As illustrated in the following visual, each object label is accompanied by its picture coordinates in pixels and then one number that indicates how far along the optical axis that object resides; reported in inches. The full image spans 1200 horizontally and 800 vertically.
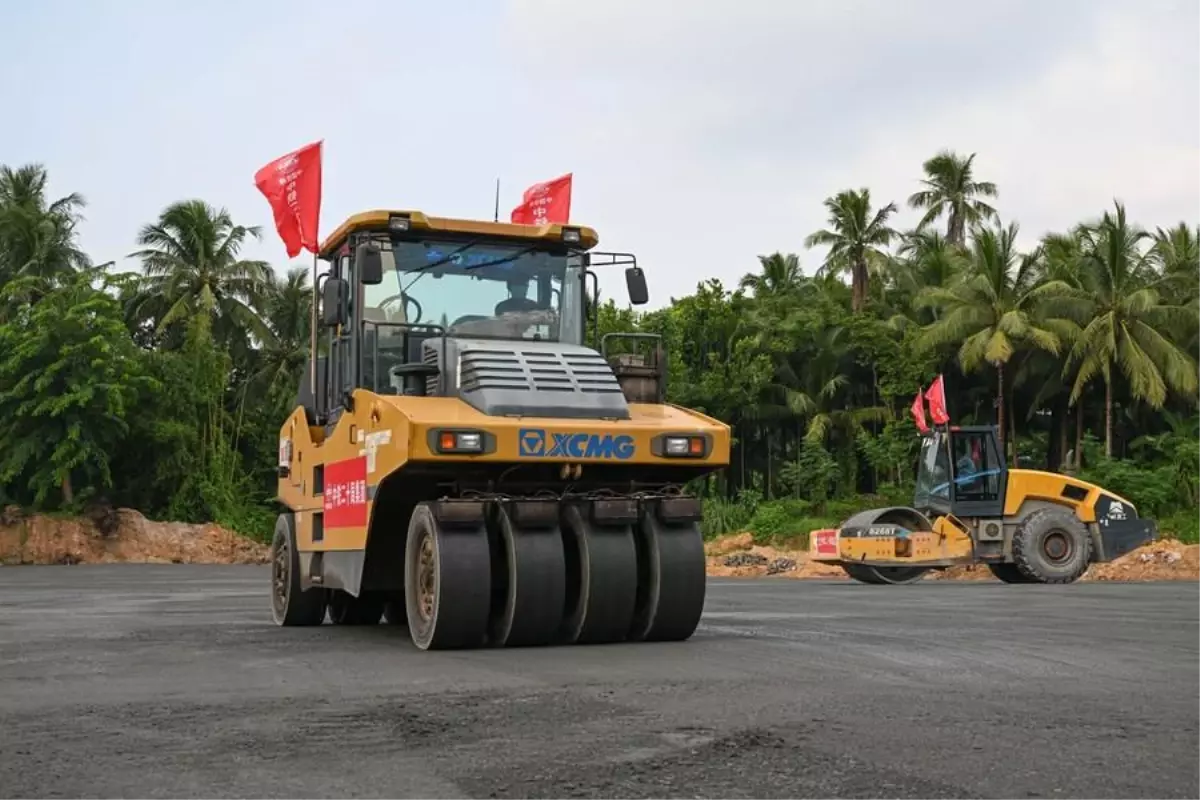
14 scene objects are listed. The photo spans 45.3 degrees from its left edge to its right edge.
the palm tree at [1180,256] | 1833.2
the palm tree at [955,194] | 2218.3
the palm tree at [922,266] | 2014.0
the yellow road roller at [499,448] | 362.9
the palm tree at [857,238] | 2169.0
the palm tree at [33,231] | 1983.3
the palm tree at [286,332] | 2156.7
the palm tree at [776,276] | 2394.2
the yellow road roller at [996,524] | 889.5
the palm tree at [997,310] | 1763.0
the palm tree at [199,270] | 2075.5
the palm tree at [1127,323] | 1701.5
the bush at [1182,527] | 1530.5
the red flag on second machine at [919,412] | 1116.4
